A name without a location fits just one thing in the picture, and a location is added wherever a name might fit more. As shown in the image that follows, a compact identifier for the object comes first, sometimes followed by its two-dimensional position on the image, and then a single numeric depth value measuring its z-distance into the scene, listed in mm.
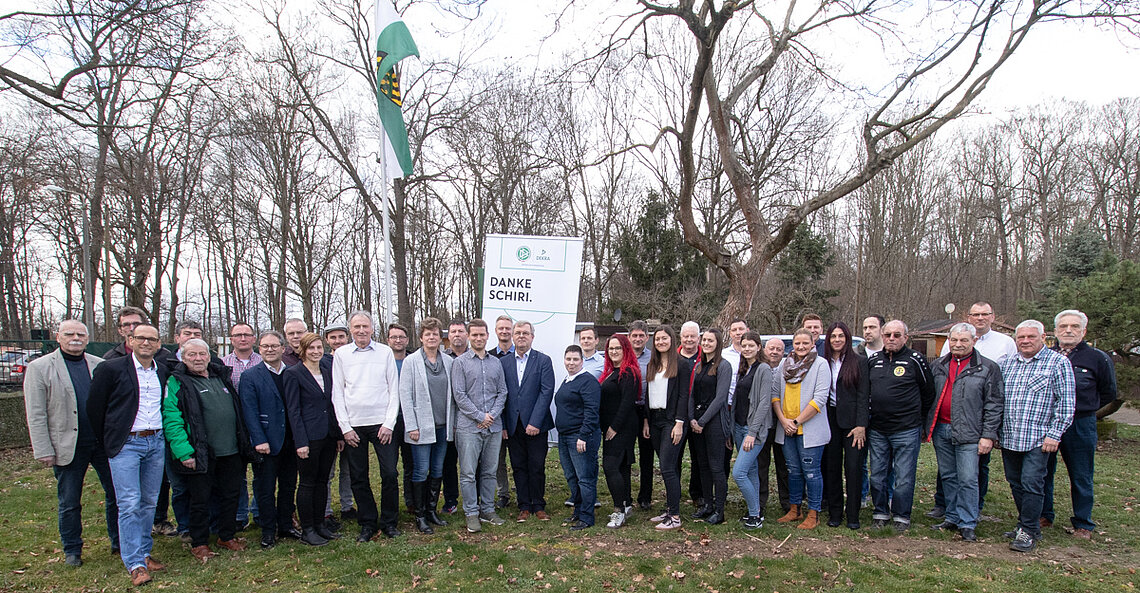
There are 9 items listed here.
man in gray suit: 4699
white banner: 8141
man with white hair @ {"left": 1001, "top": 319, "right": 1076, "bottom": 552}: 5113
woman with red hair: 5738
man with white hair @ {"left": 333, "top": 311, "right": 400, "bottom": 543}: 5410
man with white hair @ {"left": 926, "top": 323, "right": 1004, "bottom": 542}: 5363
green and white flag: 9133
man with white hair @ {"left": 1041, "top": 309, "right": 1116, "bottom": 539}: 5441
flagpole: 8805
